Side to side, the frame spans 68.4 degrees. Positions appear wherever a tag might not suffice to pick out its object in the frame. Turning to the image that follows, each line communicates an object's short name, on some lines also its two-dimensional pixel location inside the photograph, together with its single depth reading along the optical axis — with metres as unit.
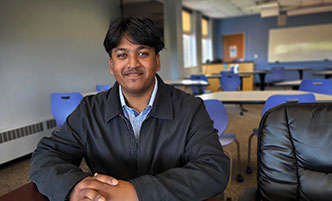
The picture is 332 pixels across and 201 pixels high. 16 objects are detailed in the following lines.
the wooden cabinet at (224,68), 8.22
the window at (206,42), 10.86
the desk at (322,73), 5.80
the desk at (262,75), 7.12
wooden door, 11.57
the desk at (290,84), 3.83
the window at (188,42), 9.04
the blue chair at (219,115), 2.09
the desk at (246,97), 2.54
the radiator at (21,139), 3.11
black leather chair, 0.90
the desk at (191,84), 4.43
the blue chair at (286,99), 2.13
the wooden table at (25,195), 0.76
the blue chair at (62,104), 2.85
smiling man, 0.89
